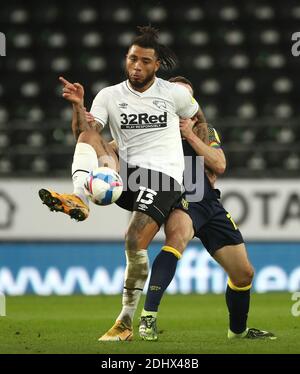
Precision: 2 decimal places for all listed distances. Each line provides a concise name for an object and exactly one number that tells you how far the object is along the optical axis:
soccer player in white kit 13.38
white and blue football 13.13
